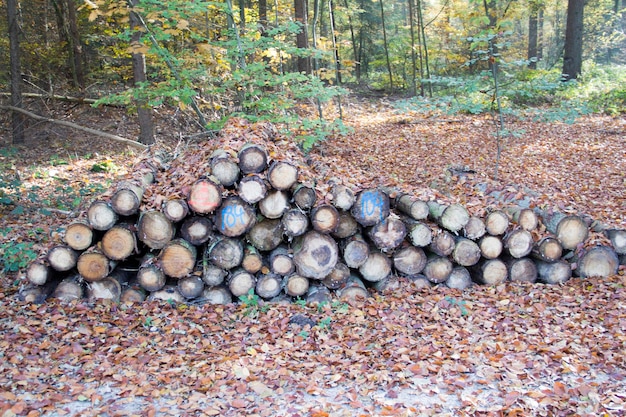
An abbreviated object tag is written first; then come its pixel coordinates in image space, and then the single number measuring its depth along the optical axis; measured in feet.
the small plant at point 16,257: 18.51
